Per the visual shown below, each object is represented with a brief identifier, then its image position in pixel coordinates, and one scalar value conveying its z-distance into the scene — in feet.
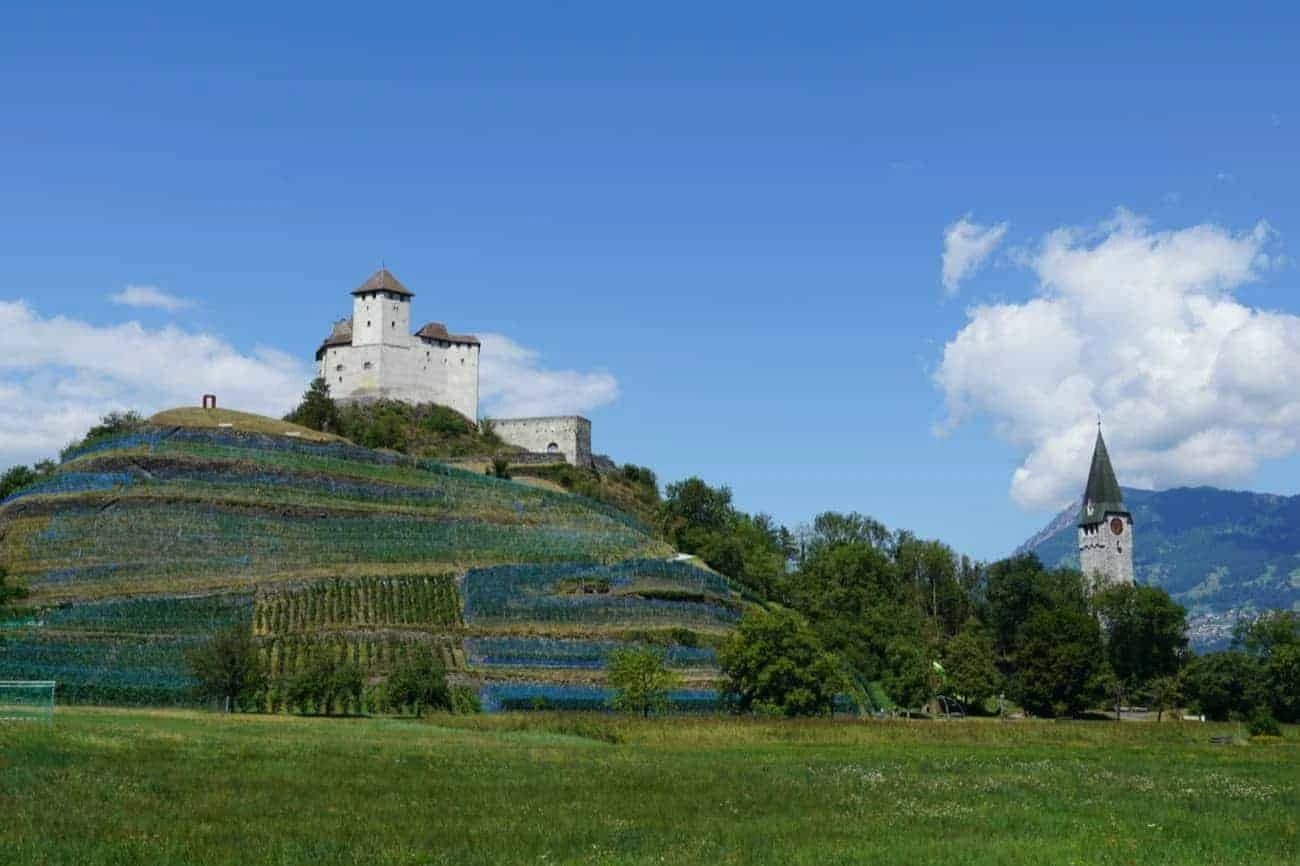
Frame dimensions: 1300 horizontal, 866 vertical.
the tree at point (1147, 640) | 428.15
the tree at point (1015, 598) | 490.90
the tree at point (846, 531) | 614.75
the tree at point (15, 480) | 474.90
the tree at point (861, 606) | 398.01
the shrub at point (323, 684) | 254.27
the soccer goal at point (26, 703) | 172.04
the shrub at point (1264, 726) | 238.00
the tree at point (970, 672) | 379.96
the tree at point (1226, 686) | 375.64
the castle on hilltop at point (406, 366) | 584.81
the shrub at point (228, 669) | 253.03
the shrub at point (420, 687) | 256.73
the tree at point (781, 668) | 273.54
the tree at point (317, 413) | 528.63
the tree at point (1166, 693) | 392.49
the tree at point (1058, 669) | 370.94
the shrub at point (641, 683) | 269.23
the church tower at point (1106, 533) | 615.16
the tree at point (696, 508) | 553.23
